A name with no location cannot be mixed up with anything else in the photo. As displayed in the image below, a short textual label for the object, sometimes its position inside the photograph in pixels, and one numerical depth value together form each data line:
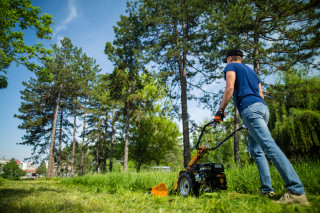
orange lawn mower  3.03
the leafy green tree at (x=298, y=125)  11.09
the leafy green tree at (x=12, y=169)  57.15
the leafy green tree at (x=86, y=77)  26.77
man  2.10
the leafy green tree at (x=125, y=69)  16.03
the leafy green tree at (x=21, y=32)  6.29
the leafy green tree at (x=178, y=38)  9.45
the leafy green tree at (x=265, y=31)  7.32
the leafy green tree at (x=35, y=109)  25.17
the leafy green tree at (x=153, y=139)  18.03
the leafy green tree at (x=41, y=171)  88.37
